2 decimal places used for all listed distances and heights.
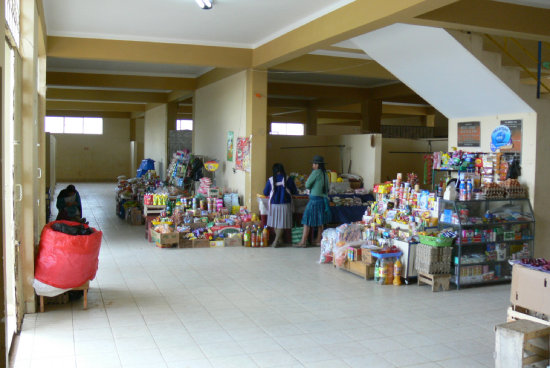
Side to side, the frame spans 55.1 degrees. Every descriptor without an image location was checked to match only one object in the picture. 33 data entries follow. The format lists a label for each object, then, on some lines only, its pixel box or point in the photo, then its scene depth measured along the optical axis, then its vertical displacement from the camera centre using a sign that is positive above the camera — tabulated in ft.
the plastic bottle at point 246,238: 33.24 -5.11
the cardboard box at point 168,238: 31.65 -4.98
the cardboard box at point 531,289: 15.15 -3.73
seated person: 26.32 -2.63
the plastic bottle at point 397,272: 23.99 -5.12
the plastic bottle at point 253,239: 33.14 -5.14
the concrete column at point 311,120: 63.19 +4.69
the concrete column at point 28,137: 18.08 +0.55
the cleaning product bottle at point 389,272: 24.17 -5.15
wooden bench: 19.39 -4.94
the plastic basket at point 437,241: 23.08 -3.51
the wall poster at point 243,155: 35.81 +0.15
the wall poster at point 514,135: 24.98 +1.30
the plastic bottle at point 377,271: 24.22 -5.11
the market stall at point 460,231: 23.43 -3.30
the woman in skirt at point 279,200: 32.37 -2.60
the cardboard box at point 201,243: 32.53 -5.37
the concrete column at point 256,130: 35.50 +1.84
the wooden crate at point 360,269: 24.81 -5.26
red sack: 18.47 -3.67
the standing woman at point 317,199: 31.09 -2.43
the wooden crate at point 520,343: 13.15 -4.64
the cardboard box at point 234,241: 33.36 -5.32
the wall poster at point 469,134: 27.07 +1.44
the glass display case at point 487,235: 23.56 -3.36
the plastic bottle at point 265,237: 33.19 -5.00
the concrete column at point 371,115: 52.37 +4.47
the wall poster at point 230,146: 38.91 +0.80
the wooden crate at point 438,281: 22.98 -5.26
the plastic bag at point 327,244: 28.07 -4.59
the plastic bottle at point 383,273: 24.08 -5.17
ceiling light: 24.12 +7.09
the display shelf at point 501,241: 23.60 -3.66
